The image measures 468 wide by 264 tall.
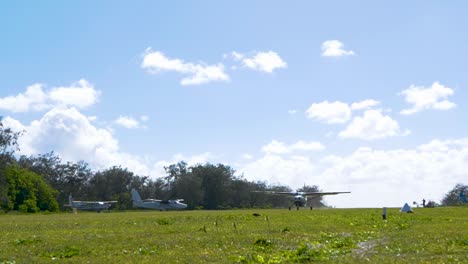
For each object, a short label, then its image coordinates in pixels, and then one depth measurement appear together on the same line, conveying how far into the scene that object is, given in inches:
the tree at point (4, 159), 3497.5
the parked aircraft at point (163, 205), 3971.5
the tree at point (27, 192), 3769.7
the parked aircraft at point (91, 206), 4137.8
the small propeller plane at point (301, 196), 3464.6
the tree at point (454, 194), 5888.8
